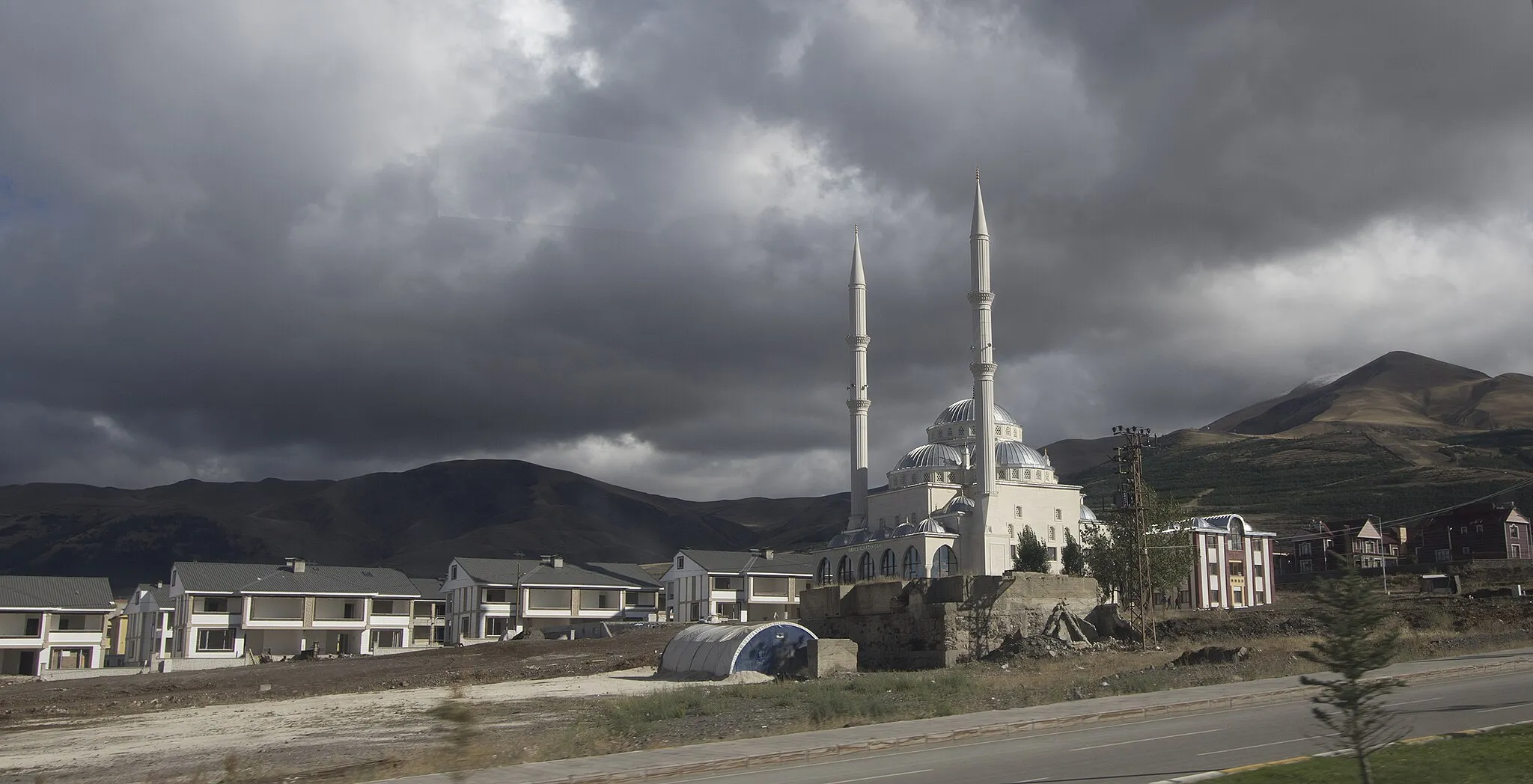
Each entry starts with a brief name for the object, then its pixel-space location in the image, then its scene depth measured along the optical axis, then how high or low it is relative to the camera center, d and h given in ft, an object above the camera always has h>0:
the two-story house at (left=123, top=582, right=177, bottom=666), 268.41 -9.76
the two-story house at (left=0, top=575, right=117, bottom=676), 250.16 -8.61
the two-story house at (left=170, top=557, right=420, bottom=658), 254.88 -6.17
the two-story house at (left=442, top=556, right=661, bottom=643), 292.20 -3.72
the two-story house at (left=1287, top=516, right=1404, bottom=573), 336.29 +10.69
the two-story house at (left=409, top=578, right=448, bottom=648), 320.91 -9.74
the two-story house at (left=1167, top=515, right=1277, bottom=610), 303.07 +3.77
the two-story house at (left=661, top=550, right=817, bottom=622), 292.61 -1.03
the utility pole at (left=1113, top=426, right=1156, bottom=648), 168.11 +12.01
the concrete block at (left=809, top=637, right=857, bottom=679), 140.77 -8.85
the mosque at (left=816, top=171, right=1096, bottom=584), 279.49 +20.57
